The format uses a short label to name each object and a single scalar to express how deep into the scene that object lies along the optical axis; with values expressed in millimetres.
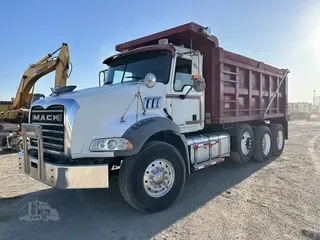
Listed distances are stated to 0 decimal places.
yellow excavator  10430
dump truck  3990
